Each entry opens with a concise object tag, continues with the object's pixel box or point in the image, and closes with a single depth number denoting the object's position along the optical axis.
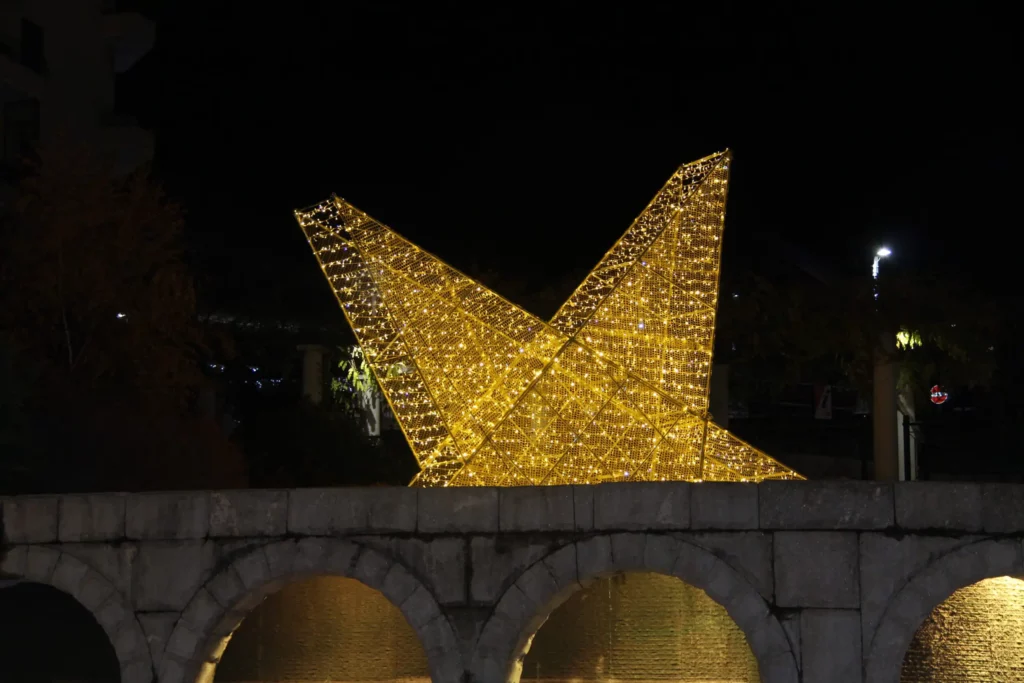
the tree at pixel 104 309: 21.19
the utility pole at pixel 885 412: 22.52
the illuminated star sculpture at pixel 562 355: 14.57
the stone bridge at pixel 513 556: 12.30
